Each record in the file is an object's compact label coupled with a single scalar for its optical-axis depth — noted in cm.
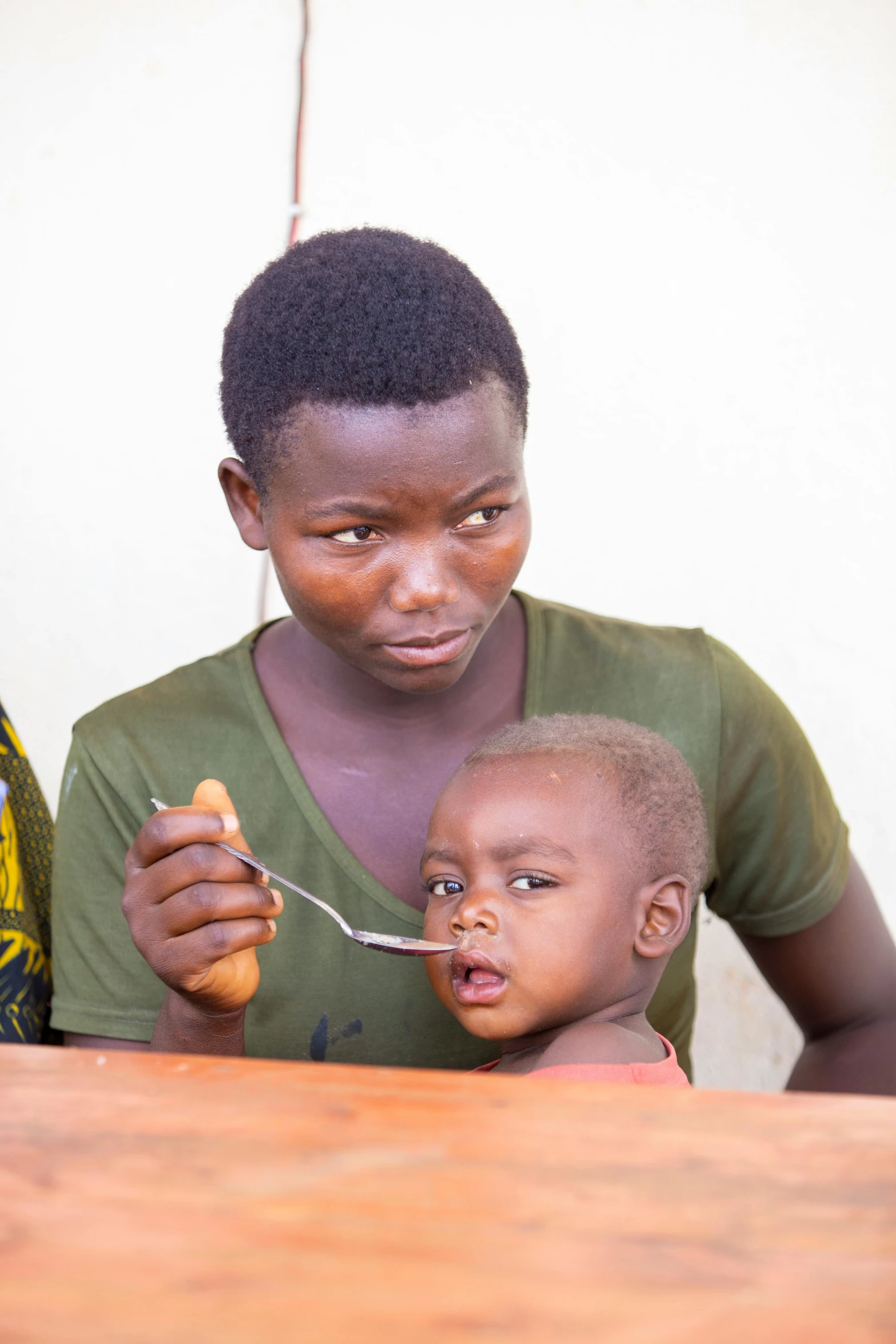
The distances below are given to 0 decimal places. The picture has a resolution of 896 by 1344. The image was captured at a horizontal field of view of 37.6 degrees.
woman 116
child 123
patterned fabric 136
